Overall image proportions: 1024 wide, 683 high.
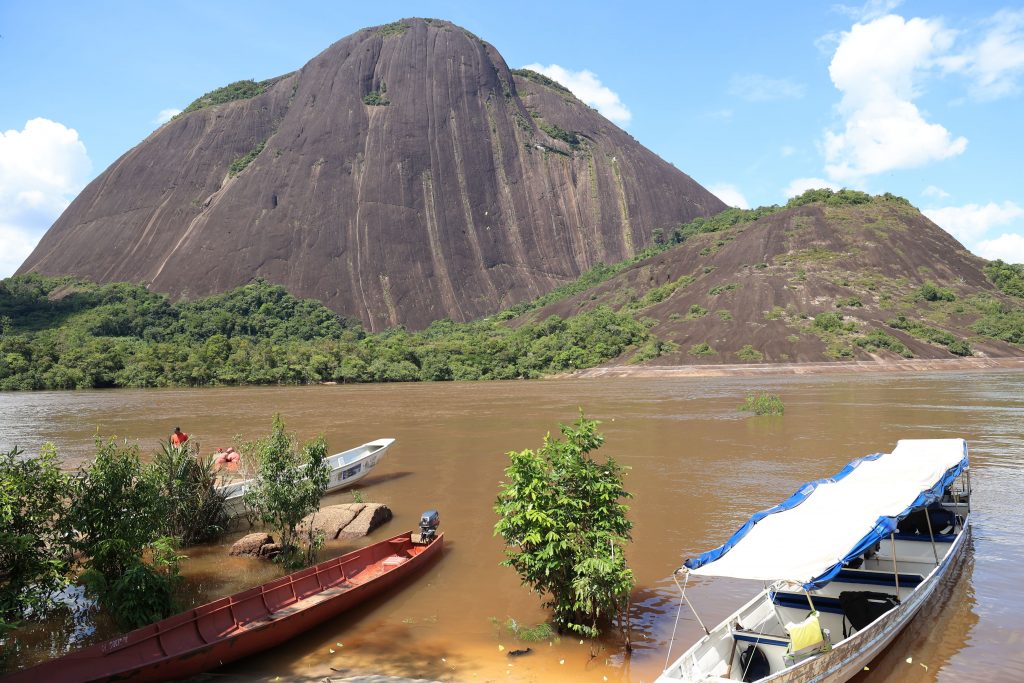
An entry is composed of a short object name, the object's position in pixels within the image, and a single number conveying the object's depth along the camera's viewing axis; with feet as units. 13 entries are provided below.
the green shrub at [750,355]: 233.35
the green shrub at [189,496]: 43.16
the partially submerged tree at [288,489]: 39.78
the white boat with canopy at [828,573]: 24.75
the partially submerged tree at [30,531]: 26.63
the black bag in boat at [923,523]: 38.68
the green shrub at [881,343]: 233.14
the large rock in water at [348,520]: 48.03
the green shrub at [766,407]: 112.06
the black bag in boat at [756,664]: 25.52
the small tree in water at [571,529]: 29.25
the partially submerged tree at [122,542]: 30.22
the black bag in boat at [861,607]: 27.90
